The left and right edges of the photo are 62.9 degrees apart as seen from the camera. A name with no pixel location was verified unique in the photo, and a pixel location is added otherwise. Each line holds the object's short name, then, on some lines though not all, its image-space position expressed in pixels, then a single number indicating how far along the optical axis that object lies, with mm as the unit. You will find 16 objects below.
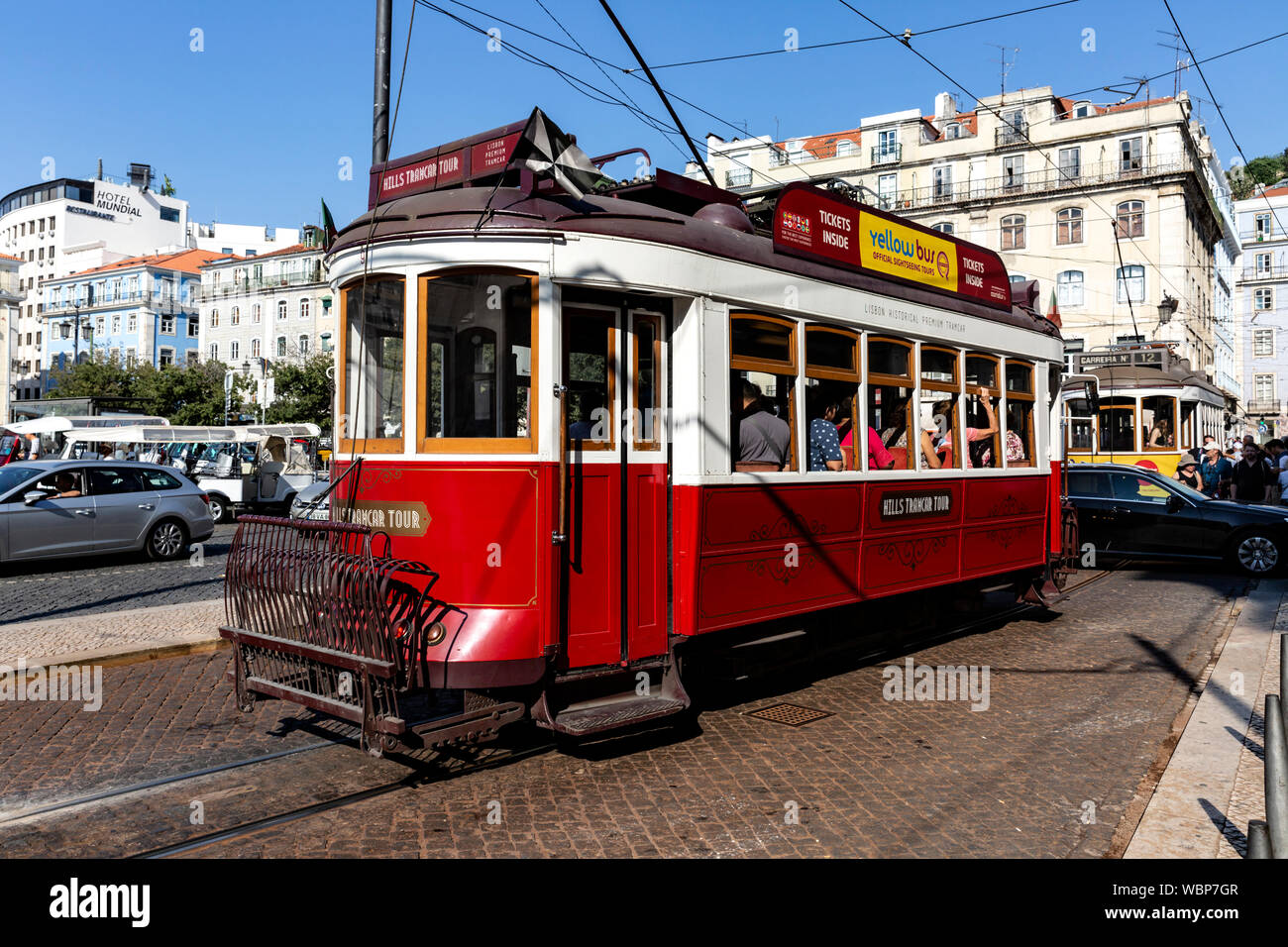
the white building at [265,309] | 67375
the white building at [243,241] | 91188
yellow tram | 22203
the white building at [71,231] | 89500
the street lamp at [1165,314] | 45488
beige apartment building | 48469
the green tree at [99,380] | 58719
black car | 14859
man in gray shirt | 6855
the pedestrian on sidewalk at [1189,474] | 20562
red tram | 5574
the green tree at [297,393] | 54344
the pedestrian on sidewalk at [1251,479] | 19656
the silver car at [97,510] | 14180
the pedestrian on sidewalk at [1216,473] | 21609
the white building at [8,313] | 74500
